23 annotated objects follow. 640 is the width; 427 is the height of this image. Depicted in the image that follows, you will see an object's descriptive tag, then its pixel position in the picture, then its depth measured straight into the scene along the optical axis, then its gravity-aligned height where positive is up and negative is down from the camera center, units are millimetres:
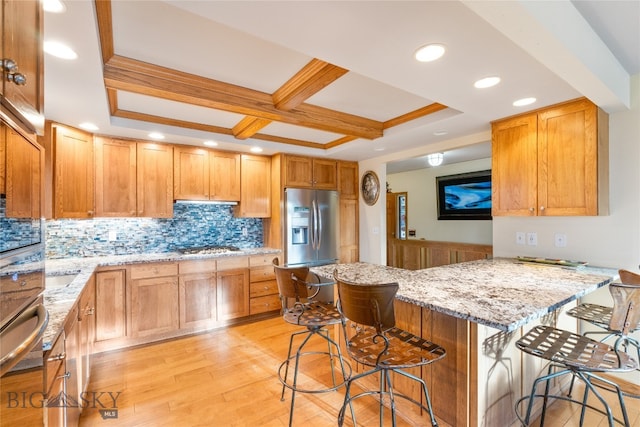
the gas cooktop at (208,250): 3552 -423
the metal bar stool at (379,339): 1252 -660
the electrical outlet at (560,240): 2564 -228
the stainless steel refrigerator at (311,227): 3969 -151
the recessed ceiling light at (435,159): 4182 +817
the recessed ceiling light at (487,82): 1886 +877
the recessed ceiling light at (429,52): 1521 +873
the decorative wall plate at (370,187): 4375 +431
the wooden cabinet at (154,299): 3045 -886
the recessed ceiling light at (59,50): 1441 +860
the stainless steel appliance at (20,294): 690 -209
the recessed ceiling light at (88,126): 2750 +881
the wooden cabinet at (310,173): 4031 +626
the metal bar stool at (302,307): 1766 -658
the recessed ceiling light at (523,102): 2225 +875
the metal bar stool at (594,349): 1367 -697
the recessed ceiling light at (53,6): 1143 +850
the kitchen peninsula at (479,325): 1419 -623
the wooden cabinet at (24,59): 729 +455
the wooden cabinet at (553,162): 2191 +429
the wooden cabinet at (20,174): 737 +125
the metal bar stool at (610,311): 1433 -610
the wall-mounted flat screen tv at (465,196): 5156 +363
